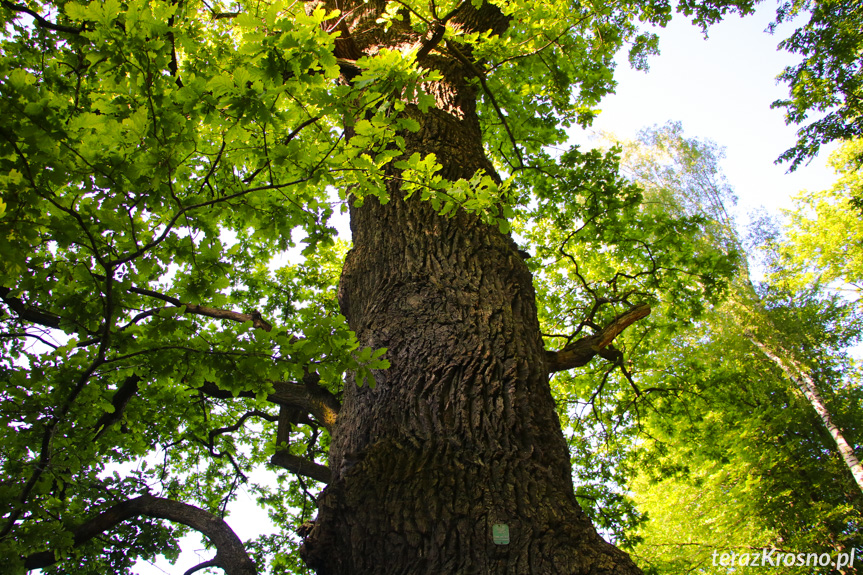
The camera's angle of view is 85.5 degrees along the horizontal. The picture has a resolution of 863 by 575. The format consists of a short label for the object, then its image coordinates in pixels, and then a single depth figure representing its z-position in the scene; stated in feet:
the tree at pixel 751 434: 22.49
